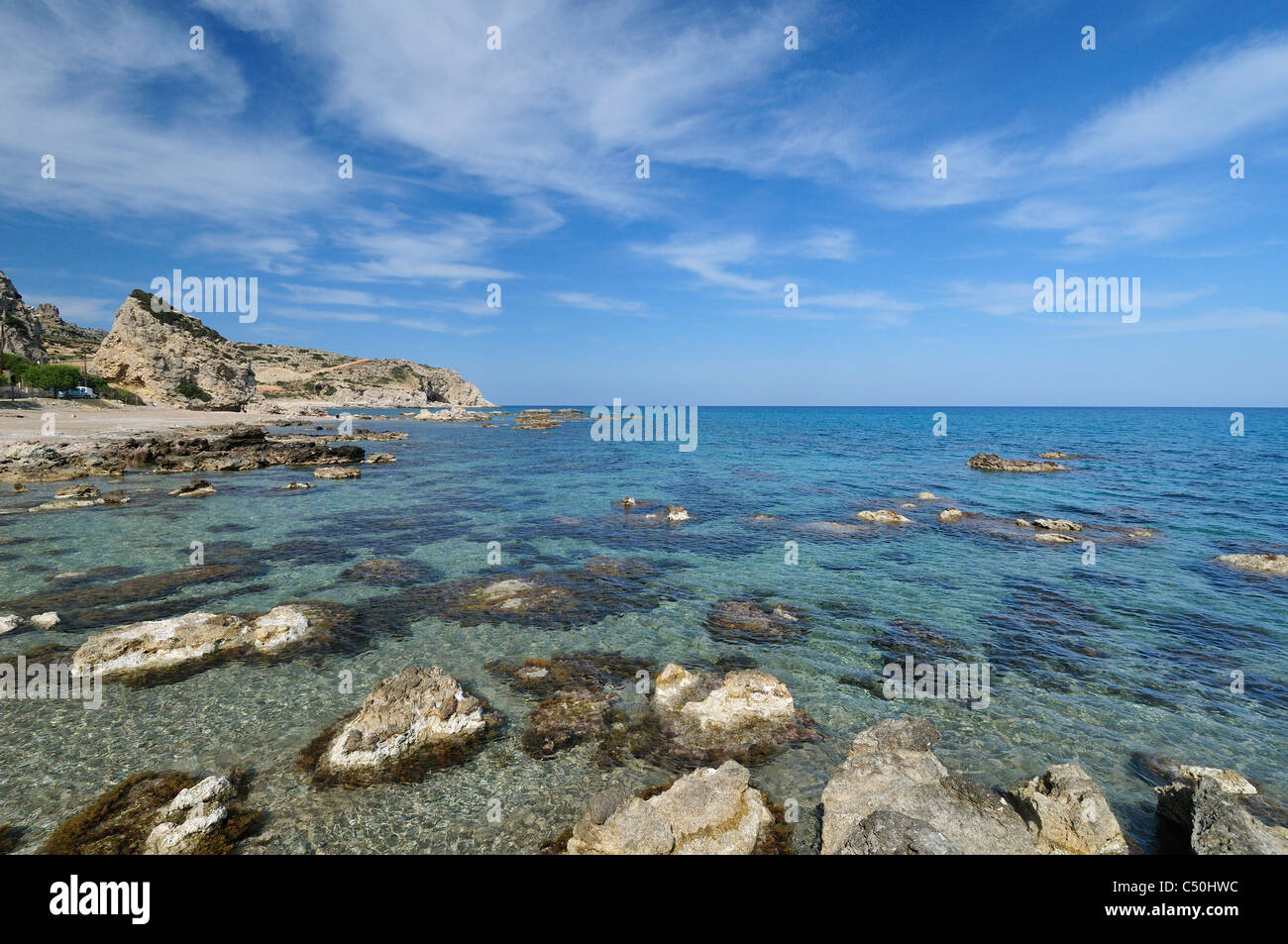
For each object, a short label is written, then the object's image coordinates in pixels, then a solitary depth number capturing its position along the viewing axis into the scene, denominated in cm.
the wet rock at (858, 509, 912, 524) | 3158
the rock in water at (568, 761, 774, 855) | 789
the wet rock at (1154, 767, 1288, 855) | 702
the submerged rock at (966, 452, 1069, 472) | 5516
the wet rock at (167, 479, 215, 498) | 3494
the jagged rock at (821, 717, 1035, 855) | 757
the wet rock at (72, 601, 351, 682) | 1305
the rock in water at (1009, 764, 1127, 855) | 755
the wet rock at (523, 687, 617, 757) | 1088
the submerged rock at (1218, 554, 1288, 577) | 2225
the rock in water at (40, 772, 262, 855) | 789
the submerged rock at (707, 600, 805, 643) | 1636
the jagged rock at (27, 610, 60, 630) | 1505
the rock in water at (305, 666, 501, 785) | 991
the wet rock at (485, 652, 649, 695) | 1326
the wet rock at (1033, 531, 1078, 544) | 2725
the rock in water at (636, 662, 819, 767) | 1068
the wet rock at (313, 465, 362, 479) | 4534
